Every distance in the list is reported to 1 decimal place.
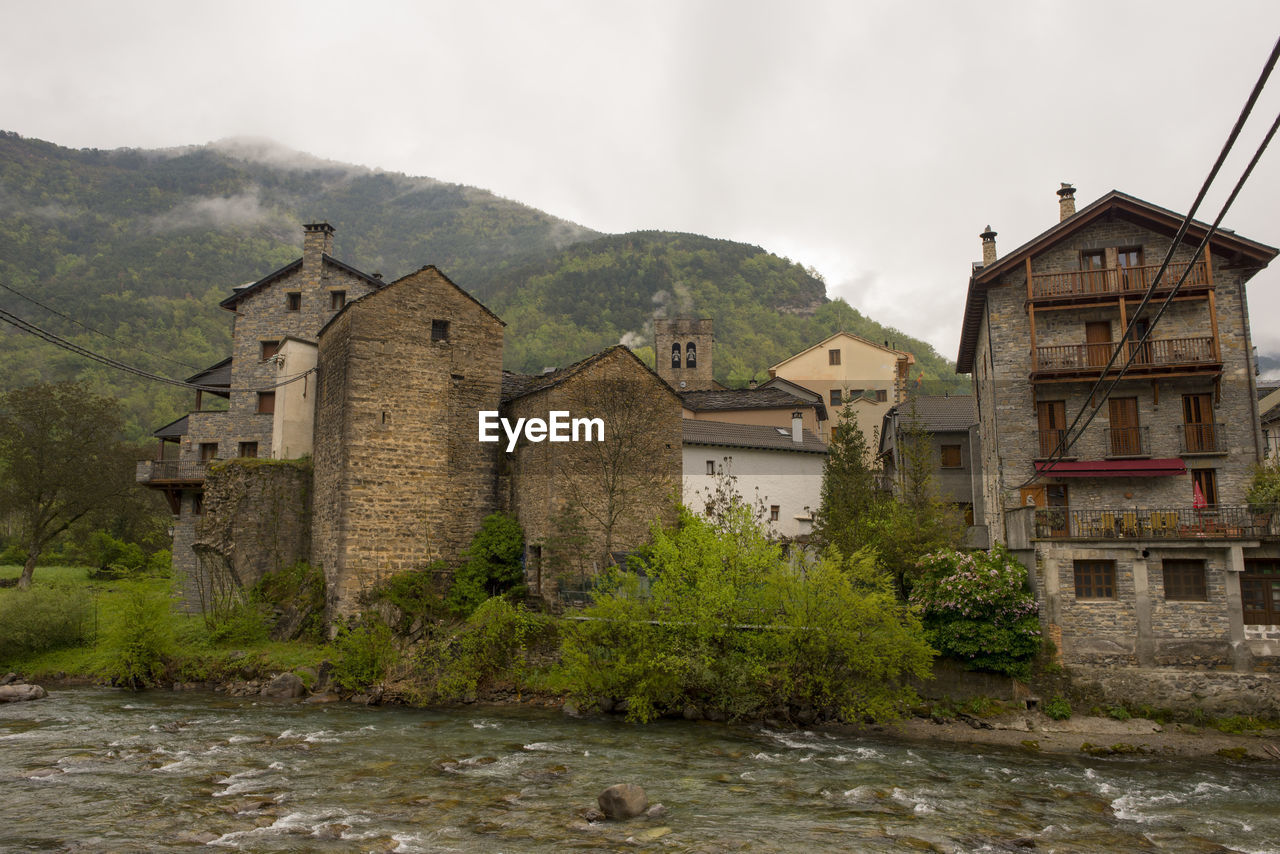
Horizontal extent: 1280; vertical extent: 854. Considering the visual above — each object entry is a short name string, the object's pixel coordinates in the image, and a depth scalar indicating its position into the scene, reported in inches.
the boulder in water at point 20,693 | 901.2
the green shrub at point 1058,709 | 824.3
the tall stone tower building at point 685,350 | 2851.9
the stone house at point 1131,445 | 850.1
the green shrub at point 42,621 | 1063.0
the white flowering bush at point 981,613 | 850.8
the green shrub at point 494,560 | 1098.7
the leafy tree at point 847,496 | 1071.0
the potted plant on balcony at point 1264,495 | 858.1
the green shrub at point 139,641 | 977.5
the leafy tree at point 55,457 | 1710.1
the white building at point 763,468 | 1448.1
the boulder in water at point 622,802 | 533.0
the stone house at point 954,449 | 1253.0
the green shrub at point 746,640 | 802.8
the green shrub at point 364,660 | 937.5
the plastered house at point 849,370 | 2215.8
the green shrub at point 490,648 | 935.7
